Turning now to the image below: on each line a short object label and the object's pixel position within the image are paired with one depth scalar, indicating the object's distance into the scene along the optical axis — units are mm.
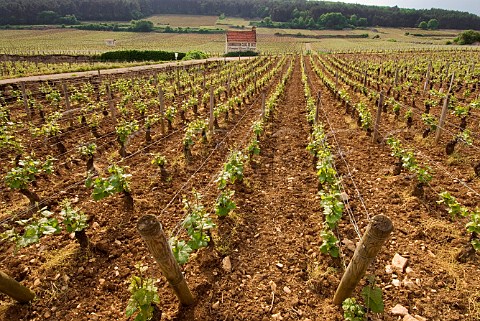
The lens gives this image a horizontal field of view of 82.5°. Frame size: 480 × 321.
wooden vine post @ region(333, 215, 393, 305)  2752
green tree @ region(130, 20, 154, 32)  111375
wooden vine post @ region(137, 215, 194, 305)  2779
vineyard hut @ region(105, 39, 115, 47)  74744
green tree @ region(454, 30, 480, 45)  67438
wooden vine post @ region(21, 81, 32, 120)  12172
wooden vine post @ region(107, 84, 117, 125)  11027
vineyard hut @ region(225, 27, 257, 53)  64688
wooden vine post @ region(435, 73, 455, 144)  8990
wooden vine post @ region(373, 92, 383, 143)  9172
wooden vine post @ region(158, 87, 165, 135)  10682
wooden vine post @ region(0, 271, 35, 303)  3401
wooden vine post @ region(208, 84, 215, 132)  10688
